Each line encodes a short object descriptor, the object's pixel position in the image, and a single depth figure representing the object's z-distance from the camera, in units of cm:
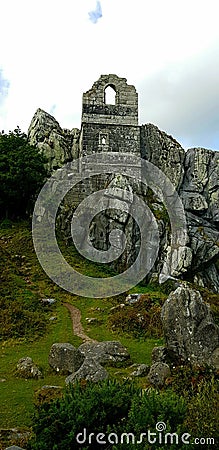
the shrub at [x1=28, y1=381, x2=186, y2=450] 618
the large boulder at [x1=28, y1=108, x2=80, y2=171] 3559
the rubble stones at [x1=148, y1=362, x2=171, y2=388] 1082
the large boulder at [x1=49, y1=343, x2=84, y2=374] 1262
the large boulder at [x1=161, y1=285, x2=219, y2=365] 1168
